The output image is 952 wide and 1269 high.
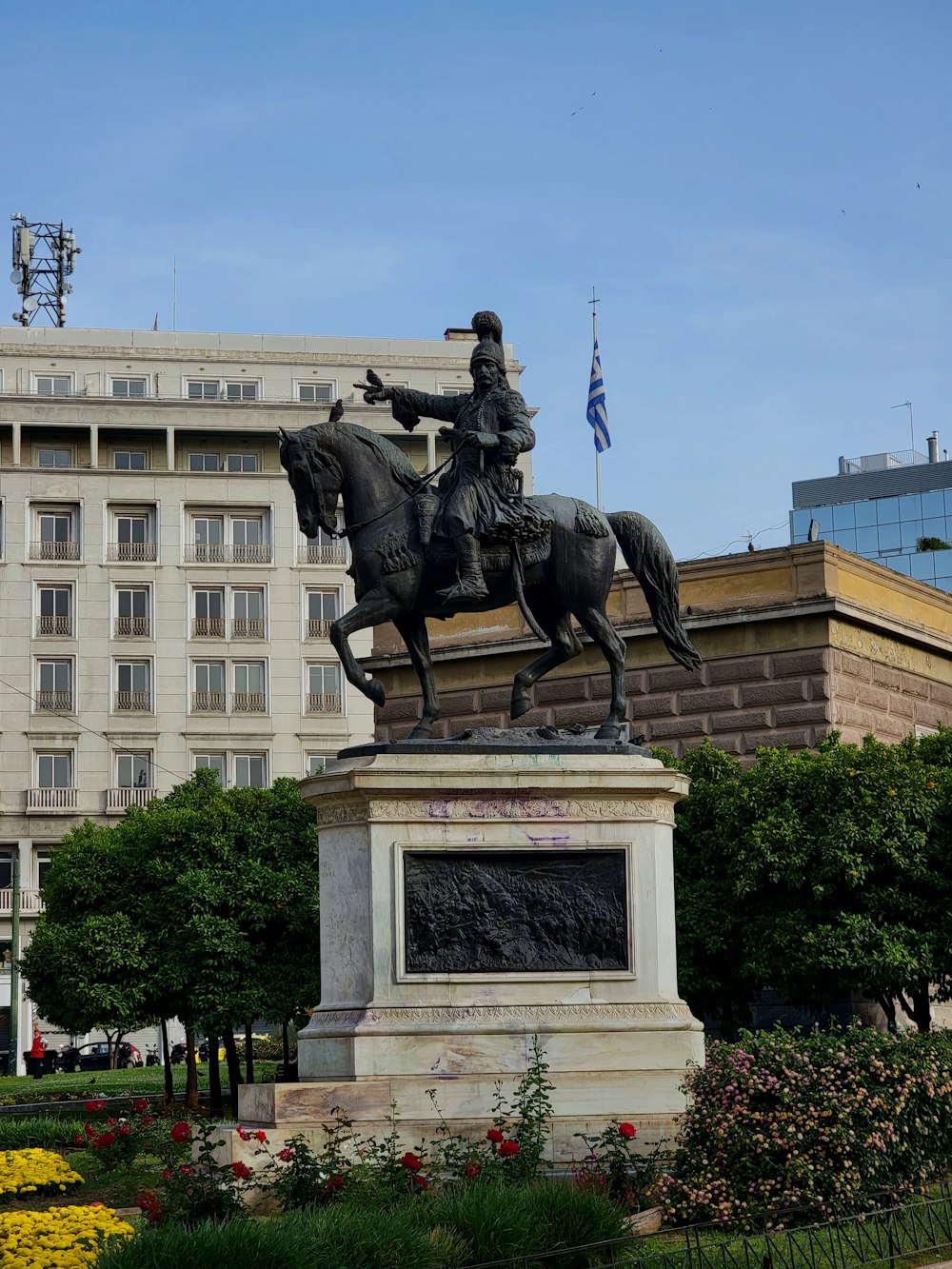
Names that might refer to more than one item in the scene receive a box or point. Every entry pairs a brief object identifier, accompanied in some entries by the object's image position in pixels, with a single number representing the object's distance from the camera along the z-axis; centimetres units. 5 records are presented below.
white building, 7856
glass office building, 13238
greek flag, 4656
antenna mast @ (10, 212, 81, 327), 8838
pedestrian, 5918
